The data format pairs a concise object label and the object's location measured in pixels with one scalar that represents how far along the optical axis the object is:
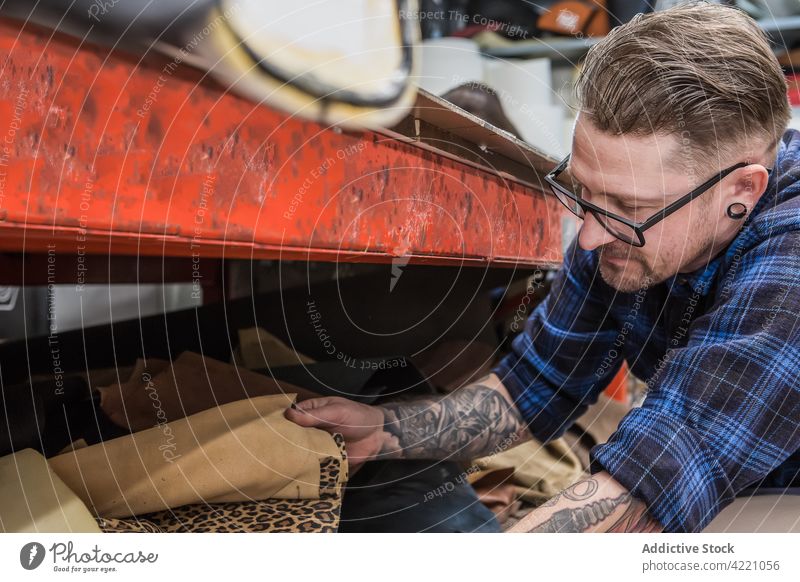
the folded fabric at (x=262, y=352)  0.74
